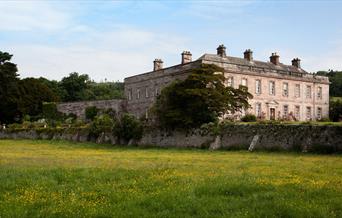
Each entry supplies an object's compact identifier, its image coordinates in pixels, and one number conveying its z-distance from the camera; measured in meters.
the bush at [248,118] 43.54
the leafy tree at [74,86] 100.38
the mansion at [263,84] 47.97
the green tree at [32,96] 75.45
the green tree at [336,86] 75.62
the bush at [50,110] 67.72
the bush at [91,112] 60.72
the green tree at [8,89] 69.69
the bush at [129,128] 39.69
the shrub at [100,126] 43.81
